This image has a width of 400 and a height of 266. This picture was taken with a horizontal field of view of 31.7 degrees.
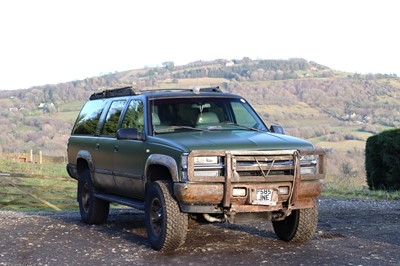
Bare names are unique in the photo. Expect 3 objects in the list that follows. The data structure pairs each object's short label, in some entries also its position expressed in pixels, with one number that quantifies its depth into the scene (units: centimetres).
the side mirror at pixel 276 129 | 986
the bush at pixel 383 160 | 1817
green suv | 812
